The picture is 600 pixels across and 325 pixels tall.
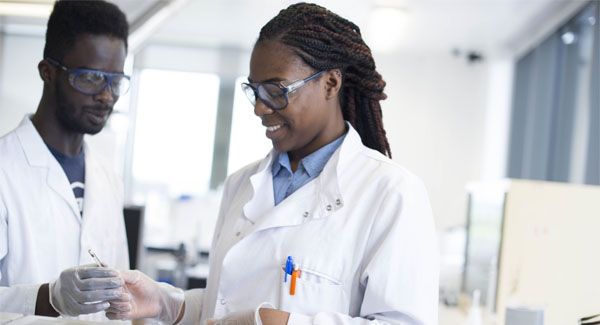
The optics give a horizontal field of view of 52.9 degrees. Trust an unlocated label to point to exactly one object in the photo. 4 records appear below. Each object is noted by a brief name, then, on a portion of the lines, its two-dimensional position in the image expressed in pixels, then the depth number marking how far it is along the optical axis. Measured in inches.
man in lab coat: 43.3
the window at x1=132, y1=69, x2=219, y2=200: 241.1
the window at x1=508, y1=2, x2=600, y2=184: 156.5
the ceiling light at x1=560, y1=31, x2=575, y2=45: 180.9
